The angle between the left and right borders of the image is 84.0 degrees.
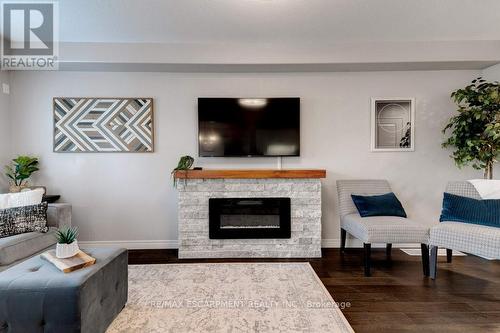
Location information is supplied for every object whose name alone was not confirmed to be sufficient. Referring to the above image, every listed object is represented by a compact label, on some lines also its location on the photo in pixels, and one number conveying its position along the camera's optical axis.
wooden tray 1.68
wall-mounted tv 3.52
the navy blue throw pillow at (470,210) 2.72
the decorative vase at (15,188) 3.20
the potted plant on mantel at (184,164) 3.30
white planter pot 1.77
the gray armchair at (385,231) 2.76
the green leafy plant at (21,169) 3.32
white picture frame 3.66
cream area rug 1.93
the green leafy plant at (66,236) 1.79
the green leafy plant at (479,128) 3.05
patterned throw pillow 2.41
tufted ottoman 1.48
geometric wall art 3.57
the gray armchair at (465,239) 2.38
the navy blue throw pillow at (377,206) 3.16
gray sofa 2.17
